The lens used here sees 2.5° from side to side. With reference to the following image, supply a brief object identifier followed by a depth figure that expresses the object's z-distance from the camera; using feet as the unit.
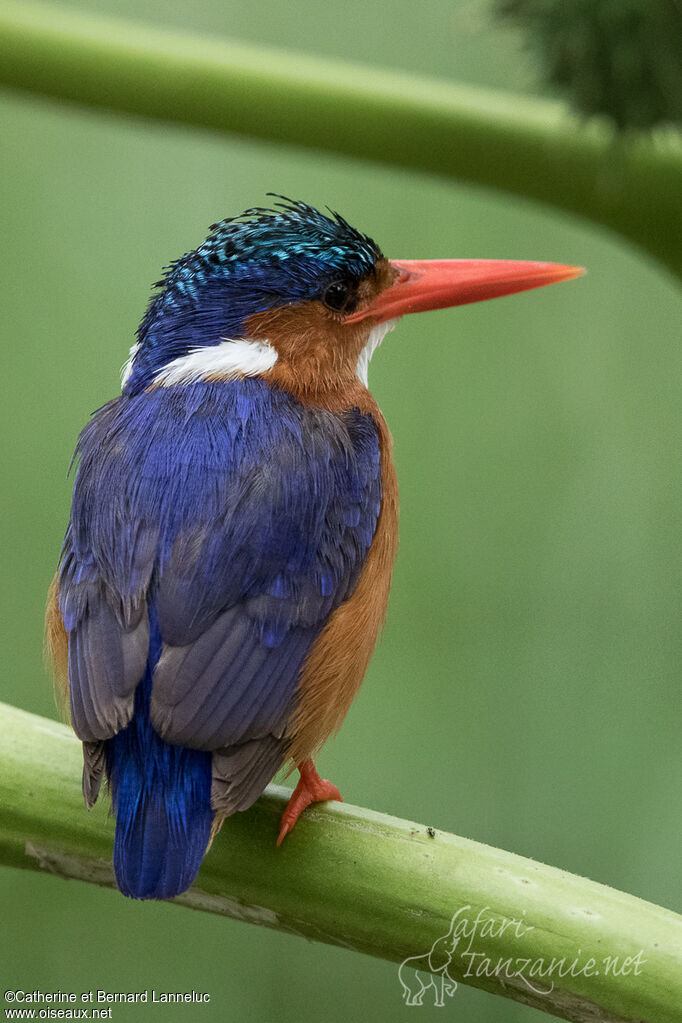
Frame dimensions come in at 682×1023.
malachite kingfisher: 7.03
